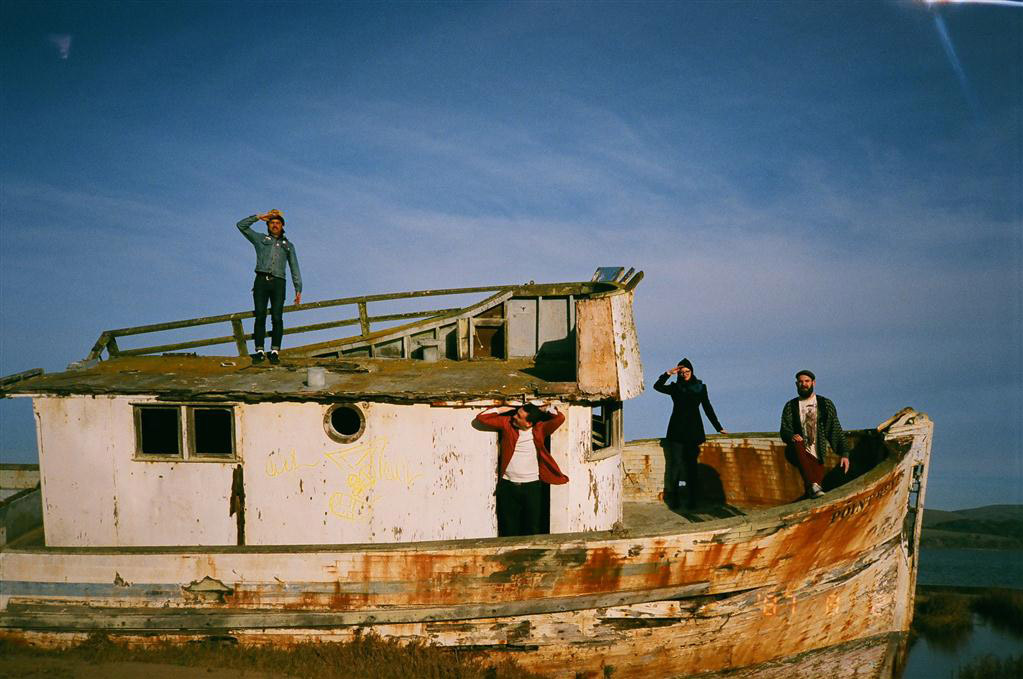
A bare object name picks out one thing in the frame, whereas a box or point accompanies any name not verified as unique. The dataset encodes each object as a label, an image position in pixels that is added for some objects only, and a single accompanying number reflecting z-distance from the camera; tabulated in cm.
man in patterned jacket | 802
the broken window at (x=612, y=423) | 768
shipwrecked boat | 635
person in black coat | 868
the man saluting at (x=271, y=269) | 831
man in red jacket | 664
